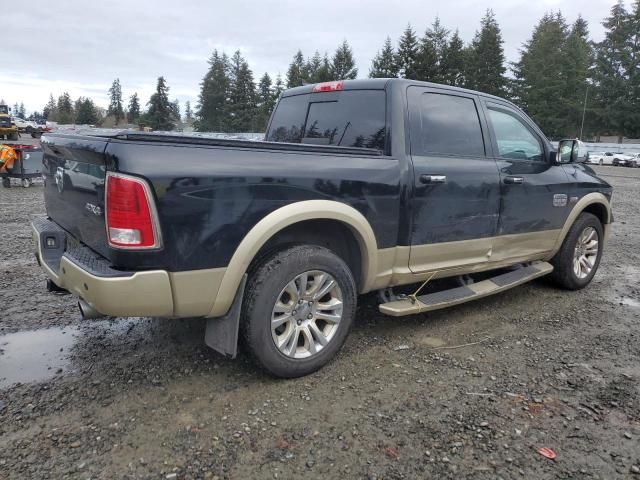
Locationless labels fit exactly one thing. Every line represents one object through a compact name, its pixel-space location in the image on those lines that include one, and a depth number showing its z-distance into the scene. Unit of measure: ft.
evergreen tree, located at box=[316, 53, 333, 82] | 218.69
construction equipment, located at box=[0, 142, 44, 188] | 40.68
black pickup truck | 8.67
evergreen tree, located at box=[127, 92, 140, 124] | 307.17
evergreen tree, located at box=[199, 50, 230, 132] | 273.13
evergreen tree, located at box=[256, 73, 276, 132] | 241.55
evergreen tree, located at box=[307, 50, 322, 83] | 238.27
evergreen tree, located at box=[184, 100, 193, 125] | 415.03
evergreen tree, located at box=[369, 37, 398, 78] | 213.46
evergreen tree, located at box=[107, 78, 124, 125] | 358.64
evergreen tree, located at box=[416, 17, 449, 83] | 208.44
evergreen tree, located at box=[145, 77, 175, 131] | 246.47
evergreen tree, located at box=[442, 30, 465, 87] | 218.59
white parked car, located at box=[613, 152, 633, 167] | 128.67
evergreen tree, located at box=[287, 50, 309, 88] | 250.78
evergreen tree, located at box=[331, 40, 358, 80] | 234.58
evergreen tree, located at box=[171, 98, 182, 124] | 266.24
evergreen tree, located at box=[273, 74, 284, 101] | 261.48
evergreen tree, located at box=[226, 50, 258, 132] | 249.75
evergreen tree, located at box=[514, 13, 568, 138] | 219.41
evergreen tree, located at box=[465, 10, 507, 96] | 219.41
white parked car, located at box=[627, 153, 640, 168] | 125.90
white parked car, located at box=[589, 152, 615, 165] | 135.03
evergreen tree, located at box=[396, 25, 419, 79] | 209.35
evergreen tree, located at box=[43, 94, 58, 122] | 349.37
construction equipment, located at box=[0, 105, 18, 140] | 122.15
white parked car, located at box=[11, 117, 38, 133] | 156.25
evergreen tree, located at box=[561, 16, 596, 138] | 218.18
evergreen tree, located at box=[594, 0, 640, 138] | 206.80
